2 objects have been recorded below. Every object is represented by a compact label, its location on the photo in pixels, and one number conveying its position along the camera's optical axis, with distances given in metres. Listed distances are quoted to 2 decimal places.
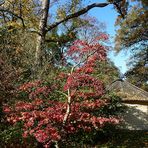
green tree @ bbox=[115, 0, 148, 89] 17.67
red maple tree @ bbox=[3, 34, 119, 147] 5.88
